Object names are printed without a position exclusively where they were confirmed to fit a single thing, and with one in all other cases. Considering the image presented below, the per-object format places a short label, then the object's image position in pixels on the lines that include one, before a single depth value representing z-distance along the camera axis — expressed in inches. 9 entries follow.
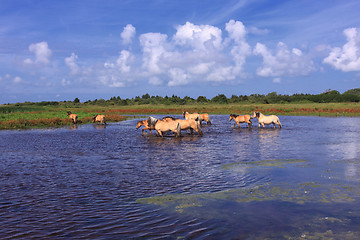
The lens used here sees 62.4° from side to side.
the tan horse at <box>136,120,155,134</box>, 845.6
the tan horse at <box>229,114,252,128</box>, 1070.4
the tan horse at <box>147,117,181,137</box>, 764.0
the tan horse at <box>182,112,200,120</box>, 1051.8
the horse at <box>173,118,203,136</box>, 791.7
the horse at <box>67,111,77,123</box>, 1300.4
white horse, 1034.1
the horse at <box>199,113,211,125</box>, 1206.3
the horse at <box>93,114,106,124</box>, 1264.8
